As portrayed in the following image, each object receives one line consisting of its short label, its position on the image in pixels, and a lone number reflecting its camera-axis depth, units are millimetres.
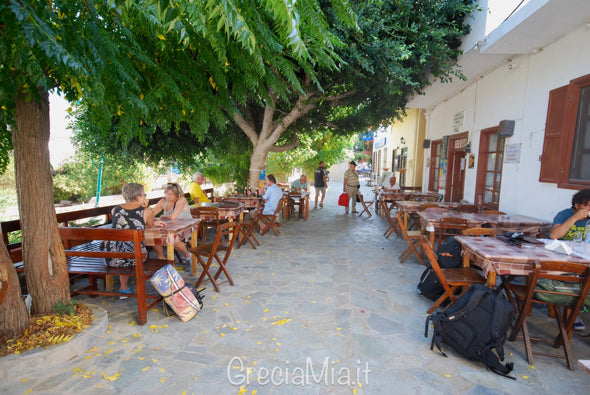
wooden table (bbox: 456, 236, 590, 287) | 2941
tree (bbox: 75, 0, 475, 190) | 2537
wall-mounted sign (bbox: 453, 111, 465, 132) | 8500
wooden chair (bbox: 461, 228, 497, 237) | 3929
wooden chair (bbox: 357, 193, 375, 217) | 10070
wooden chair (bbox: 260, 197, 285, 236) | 7102
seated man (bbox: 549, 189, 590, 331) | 3437
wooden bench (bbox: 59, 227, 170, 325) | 3090
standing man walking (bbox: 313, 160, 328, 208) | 11672
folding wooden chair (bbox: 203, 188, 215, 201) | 9883
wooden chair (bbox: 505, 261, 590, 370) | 2609
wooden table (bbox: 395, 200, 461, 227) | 6441
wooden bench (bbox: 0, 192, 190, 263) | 3705
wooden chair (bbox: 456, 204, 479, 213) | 6258
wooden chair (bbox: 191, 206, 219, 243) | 5504
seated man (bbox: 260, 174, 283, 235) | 7145
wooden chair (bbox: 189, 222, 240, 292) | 3952
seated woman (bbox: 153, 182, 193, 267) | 4680
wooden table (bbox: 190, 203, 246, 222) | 5902
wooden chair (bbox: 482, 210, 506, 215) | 5545
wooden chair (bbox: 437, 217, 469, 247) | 4639
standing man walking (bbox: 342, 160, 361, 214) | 10344
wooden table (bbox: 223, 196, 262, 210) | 7184
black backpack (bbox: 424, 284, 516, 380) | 2602
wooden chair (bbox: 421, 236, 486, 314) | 3238
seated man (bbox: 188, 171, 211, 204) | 7180
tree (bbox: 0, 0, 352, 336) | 1666
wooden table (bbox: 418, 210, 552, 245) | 4586
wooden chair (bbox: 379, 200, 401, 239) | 7063
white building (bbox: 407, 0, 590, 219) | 4453
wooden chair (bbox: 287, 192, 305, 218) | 9352
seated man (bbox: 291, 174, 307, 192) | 12459
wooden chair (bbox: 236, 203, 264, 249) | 6289
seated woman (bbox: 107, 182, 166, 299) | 3703
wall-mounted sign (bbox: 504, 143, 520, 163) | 5875
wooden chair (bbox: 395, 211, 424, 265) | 5239
